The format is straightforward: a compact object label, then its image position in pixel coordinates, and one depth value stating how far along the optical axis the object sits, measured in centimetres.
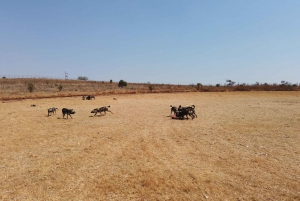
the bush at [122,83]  7176
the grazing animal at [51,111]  1843
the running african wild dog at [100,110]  1905
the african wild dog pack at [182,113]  1766
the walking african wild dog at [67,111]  1728
